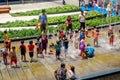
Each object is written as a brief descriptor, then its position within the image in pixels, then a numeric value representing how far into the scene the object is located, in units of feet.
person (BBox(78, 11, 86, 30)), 88.33
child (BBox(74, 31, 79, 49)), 77.66
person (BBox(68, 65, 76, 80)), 55.36
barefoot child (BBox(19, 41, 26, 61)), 67.31
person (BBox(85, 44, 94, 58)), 71.87
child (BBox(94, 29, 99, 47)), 77.92
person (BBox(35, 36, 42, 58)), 70.08
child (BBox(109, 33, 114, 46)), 78.54
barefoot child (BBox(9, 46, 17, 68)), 64.69
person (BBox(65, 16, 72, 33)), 87.20
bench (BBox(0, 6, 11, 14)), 121.74
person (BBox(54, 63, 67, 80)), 54.24
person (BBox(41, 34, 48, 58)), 69.98
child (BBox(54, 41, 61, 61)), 67.99
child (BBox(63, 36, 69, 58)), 70.64
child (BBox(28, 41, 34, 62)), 67.21
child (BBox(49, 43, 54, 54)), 76.48
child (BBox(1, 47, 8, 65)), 66.18
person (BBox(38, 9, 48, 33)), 81.61
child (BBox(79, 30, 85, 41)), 75.64
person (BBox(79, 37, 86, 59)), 70.19
